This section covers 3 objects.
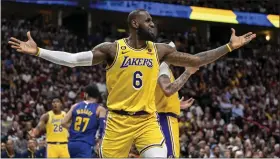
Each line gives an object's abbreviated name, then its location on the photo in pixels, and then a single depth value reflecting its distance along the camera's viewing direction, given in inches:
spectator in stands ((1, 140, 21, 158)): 495.7
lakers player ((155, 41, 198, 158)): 254.1
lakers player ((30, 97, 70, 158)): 437.1
